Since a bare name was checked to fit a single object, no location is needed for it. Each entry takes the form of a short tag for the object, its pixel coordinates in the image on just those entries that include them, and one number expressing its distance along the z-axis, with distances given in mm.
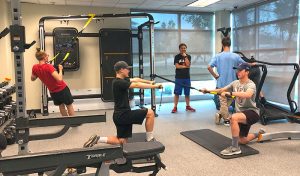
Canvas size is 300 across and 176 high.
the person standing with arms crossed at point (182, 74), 6402
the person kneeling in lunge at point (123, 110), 3276
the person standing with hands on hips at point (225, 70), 4961
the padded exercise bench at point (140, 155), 1926
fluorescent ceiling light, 6766
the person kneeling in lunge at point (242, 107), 3480
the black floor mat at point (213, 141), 3606
